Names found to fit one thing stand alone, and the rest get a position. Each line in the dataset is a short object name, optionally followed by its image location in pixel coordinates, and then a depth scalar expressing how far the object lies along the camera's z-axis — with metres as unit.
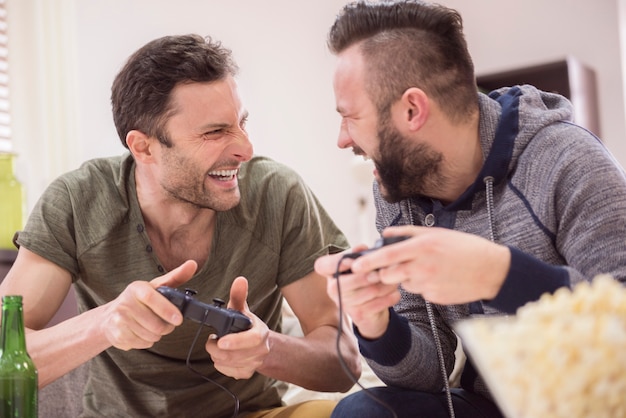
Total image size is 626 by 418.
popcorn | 0.62
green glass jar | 2.45
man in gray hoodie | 1.19
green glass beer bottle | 1.21
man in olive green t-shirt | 1.67
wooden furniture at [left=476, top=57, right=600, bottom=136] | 3.01
